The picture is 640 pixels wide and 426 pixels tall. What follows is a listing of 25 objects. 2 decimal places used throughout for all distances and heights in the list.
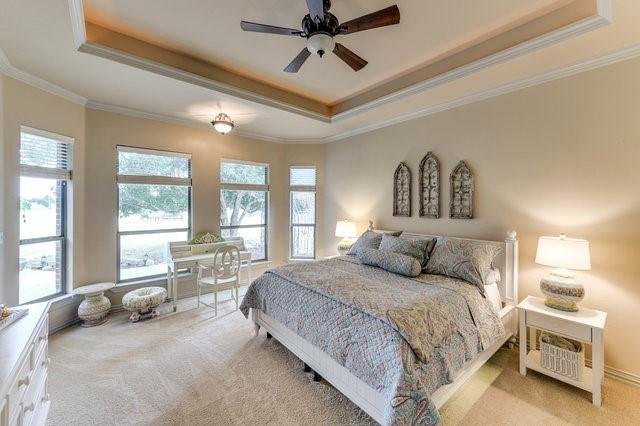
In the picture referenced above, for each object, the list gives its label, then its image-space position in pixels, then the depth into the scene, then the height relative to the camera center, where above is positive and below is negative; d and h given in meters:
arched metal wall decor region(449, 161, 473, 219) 3.22 +0.24
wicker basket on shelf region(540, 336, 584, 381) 2.12 -1.22
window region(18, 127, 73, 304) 2.85 -0.01
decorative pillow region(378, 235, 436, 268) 3.00 -0.41
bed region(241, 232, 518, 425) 1.60 -0.87
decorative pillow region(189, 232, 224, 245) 4.21 -0.43
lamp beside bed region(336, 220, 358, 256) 4.41 -0.34
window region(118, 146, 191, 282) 3.78 +0.06
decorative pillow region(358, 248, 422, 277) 2.73 -0.54
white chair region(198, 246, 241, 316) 3.53 -0.86
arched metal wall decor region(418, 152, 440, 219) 3.52 +0.35
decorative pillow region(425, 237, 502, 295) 2.55 -0.49
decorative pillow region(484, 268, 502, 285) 2.61 -0.65
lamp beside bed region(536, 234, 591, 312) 2.14 -0.44
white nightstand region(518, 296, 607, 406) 1.99 -0.95
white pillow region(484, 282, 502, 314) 2.50 -0.83
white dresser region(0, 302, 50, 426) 1.11 -0.78
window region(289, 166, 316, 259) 5.27 +0.00
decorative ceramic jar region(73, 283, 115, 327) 3.15 -1.13
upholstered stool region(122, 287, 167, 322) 3.26 -1.11
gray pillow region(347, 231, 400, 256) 3.54 -0.40
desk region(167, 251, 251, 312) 3.63 -0.74
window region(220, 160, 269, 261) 4.71 +0.16
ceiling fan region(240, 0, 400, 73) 1.79 +1.33
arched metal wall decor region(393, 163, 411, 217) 3.86 +0.31
